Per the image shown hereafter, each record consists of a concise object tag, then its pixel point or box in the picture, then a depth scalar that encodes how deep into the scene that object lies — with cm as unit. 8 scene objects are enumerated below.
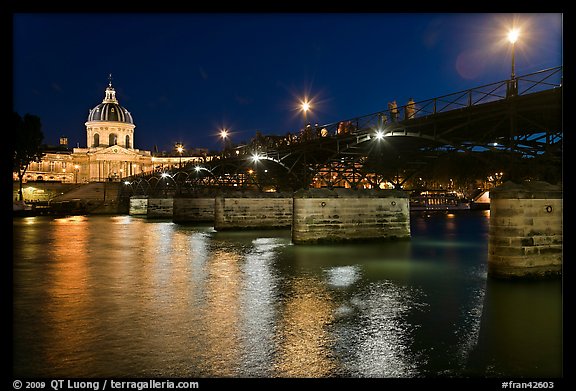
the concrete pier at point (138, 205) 9425
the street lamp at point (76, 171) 19175
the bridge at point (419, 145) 2103
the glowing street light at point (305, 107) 4502
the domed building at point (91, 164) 19138
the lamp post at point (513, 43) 1950
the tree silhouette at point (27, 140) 7604
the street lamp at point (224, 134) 8638
